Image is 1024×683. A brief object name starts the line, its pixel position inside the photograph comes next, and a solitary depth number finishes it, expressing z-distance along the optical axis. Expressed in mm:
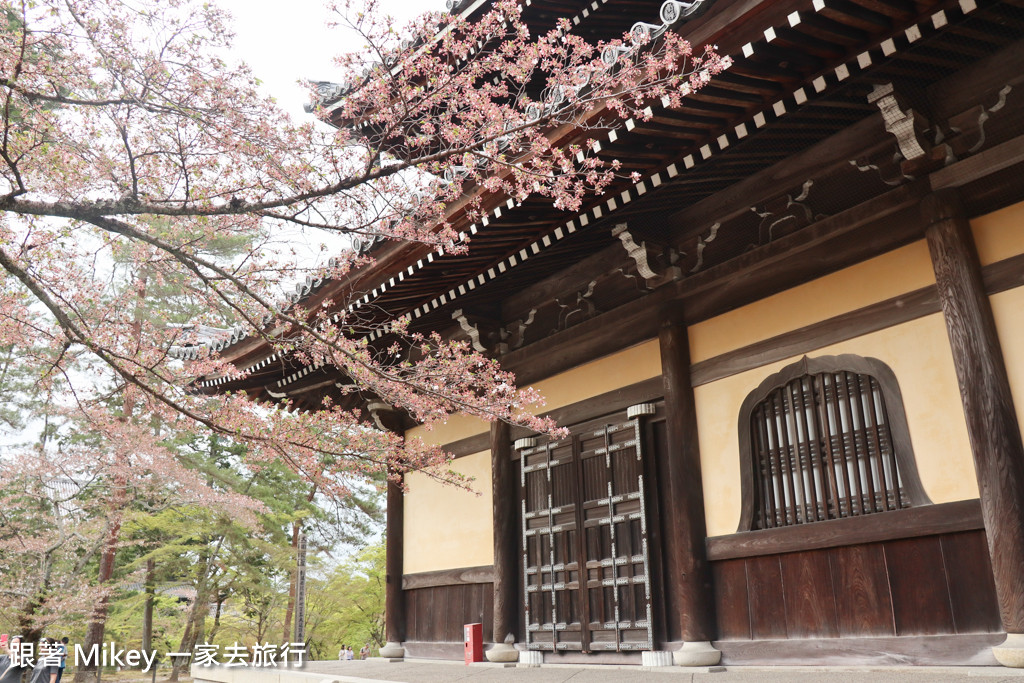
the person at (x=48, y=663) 8945
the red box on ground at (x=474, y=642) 7477
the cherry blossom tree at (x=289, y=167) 4328
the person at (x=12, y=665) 8359
